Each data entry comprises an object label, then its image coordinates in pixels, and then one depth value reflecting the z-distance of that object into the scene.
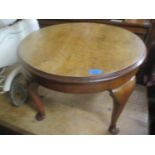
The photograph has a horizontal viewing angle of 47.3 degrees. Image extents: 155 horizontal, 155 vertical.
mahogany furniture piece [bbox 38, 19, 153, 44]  1.26
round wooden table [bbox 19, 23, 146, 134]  0.78
